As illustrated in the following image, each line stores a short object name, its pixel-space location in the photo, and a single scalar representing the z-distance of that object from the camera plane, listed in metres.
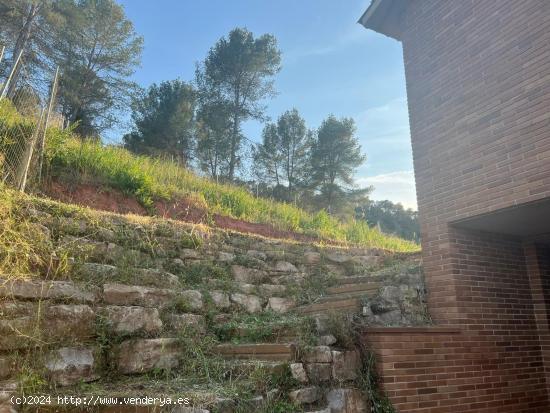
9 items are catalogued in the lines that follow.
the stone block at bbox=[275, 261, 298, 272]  6.59
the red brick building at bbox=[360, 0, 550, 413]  4.52
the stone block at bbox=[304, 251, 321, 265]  7.03
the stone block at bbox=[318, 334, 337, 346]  4.32
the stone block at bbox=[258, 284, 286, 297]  5.98
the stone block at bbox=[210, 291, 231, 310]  5.18
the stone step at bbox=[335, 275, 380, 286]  6.10
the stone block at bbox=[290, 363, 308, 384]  3.88
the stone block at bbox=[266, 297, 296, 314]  5.88
